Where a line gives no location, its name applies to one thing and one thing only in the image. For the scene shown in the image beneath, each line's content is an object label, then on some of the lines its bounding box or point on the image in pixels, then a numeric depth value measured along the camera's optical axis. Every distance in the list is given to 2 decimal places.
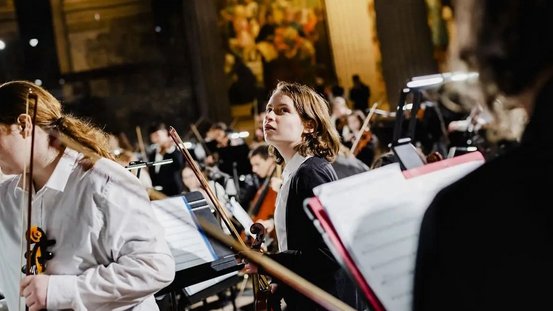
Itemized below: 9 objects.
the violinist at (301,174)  2.67
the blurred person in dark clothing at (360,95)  13.30
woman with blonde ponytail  2.02
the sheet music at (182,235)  2.59
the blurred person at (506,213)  0.99
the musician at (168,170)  9.41
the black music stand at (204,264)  2.54
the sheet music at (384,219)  1.47
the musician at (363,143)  7.85
